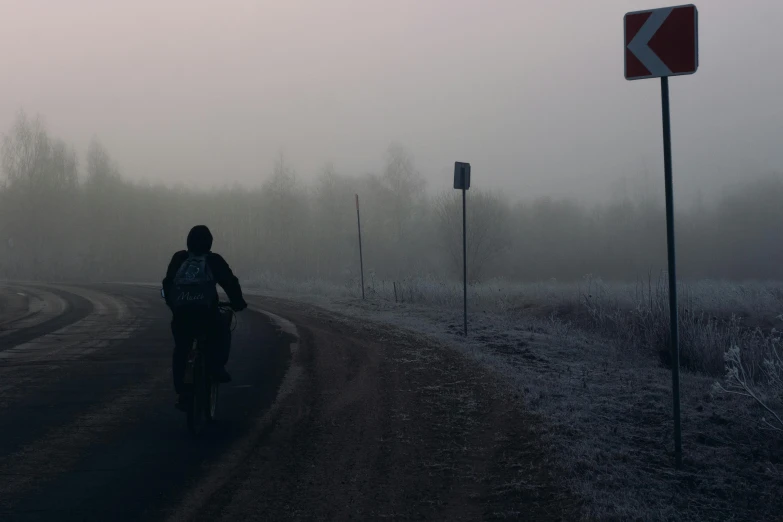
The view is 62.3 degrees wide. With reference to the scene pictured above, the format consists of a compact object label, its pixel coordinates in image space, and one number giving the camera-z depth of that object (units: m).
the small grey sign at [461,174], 12.59
